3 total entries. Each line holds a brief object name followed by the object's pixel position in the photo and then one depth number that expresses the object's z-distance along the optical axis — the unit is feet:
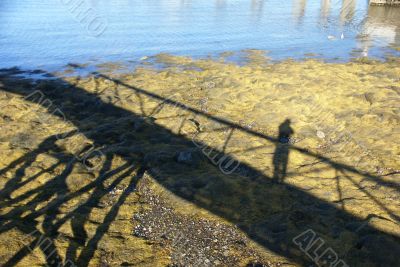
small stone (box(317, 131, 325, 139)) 38.73
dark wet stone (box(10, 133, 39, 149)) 37.70
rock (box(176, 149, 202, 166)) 34.27
